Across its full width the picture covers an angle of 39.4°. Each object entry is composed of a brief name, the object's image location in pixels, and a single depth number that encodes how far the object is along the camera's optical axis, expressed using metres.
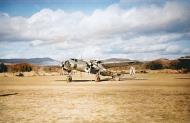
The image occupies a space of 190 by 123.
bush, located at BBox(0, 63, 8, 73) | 96.04
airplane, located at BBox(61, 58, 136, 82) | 36.22
